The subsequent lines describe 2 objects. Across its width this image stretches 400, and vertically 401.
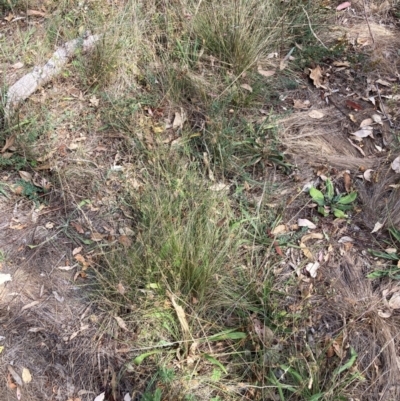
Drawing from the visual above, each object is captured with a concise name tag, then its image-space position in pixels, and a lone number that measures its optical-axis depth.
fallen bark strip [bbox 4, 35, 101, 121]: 3.21
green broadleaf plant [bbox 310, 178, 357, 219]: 2.78
